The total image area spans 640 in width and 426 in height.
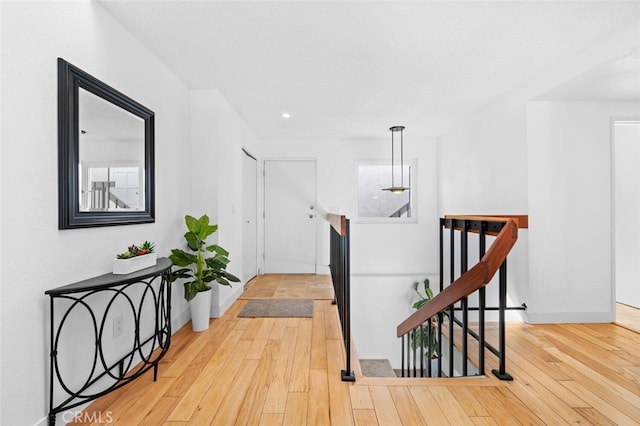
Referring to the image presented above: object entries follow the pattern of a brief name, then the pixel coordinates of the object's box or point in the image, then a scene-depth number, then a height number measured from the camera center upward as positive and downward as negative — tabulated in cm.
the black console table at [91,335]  157 -68
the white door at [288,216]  545 -6
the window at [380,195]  557 +29
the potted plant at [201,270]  282 -50
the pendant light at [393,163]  546 +83
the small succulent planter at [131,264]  189 -31
